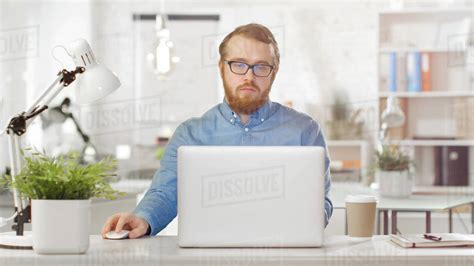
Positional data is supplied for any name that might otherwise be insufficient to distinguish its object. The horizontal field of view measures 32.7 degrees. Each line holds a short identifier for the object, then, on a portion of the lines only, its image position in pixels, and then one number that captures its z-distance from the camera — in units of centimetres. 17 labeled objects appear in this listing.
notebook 205
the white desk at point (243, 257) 190
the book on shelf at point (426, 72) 630
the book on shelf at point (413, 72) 630
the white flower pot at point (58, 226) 192
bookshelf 630
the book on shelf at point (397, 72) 633
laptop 200
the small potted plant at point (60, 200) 192
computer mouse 220
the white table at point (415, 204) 379
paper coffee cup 226
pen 211
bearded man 259
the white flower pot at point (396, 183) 427
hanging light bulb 544
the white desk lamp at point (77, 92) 219
